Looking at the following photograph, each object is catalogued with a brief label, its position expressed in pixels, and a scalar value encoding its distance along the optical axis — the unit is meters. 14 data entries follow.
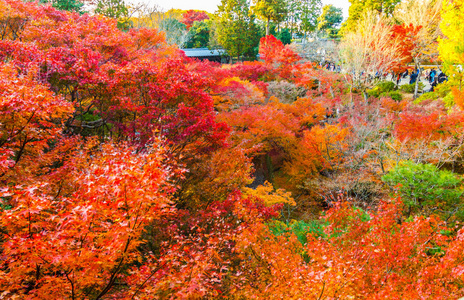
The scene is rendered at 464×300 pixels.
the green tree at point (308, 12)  39.66
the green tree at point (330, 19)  46.03
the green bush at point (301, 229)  9.09
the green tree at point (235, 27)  32.19
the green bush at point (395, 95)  21.66
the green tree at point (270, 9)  33.75
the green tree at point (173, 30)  29.38
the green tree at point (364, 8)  28.67
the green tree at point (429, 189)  8.98
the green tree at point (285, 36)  38.62
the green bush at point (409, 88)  23.18
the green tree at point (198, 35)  38.88
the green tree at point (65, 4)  18.31
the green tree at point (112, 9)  22.73
